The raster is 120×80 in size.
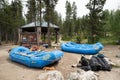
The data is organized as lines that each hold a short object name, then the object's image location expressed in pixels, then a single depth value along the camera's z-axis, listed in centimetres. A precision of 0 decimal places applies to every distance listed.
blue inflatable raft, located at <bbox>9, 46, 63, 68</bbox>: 397
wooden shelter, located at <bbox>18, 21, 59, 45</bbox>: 815
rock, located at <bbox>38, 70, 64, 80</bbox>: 299
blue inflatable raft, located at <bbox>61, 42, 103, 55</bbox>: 618
